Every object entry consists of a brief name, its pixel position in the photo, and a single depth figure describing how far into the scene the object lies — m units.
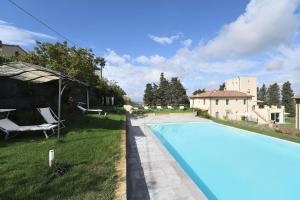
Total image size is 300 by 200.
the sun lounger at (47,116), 6.10
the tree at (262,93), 47.04
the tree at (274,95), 44.04
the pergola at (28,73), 4.96
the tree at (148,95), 33.22
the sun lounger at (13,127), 4.68
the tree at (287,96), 40.18
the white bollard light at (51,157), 3.04
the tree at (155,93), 32.53
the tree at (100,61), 13.14
